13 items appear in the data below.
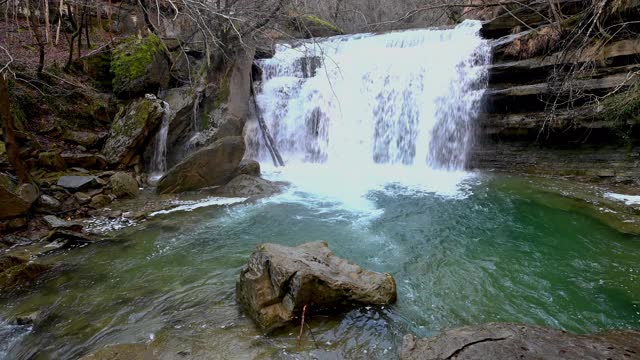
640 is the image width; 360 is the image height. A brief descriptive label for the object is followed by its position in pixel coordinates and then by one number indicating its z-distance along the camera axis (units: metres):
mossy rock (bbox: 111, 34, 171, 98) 9.67
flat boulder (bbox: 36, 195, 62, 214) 6.37
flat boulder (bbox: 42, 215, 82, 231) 5.86
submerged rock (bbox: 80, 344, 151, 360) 2.97
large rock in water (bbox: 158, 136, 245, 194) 7.91
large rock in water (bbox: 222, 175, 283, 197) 8.03
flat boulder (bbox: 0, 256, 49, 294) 4.34
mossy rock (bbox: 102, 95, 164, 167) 8.44
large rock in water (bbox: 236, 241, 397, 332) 3.38
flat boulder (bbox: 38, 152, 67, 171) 7.36
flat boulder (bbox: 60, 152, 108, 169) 7.80
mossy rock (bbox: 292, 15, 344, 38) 17.19
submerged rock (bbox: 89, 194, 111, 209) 6.99
